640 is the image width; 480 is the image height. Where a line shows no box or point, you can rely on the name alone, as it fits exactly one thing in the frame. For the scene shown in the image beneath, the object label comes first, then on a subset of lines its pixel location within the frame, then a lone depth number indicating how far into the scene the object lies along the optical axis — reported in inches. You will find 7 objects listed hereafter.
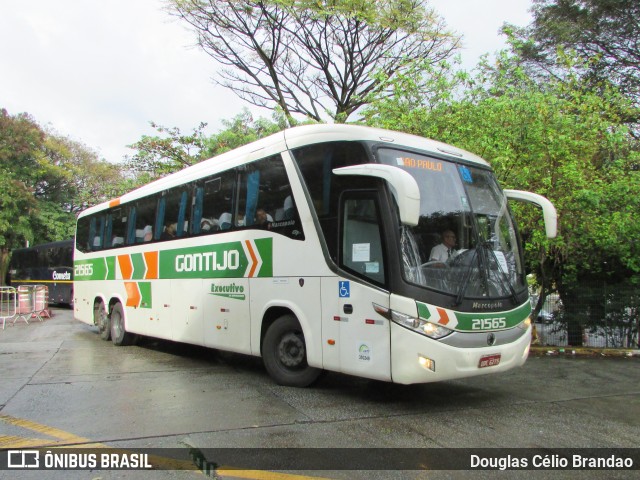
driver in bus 225.5
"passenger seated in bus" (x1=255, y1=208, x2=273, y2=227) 285.5
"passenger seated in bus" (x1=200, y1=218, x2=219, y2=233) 331.8
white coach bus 219.1
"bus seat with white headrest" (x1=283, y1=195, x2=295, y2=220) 269.1
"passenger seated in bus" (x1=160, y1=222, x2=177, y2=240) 378.5
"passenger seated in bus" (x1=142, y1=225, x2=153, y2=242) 412.2
